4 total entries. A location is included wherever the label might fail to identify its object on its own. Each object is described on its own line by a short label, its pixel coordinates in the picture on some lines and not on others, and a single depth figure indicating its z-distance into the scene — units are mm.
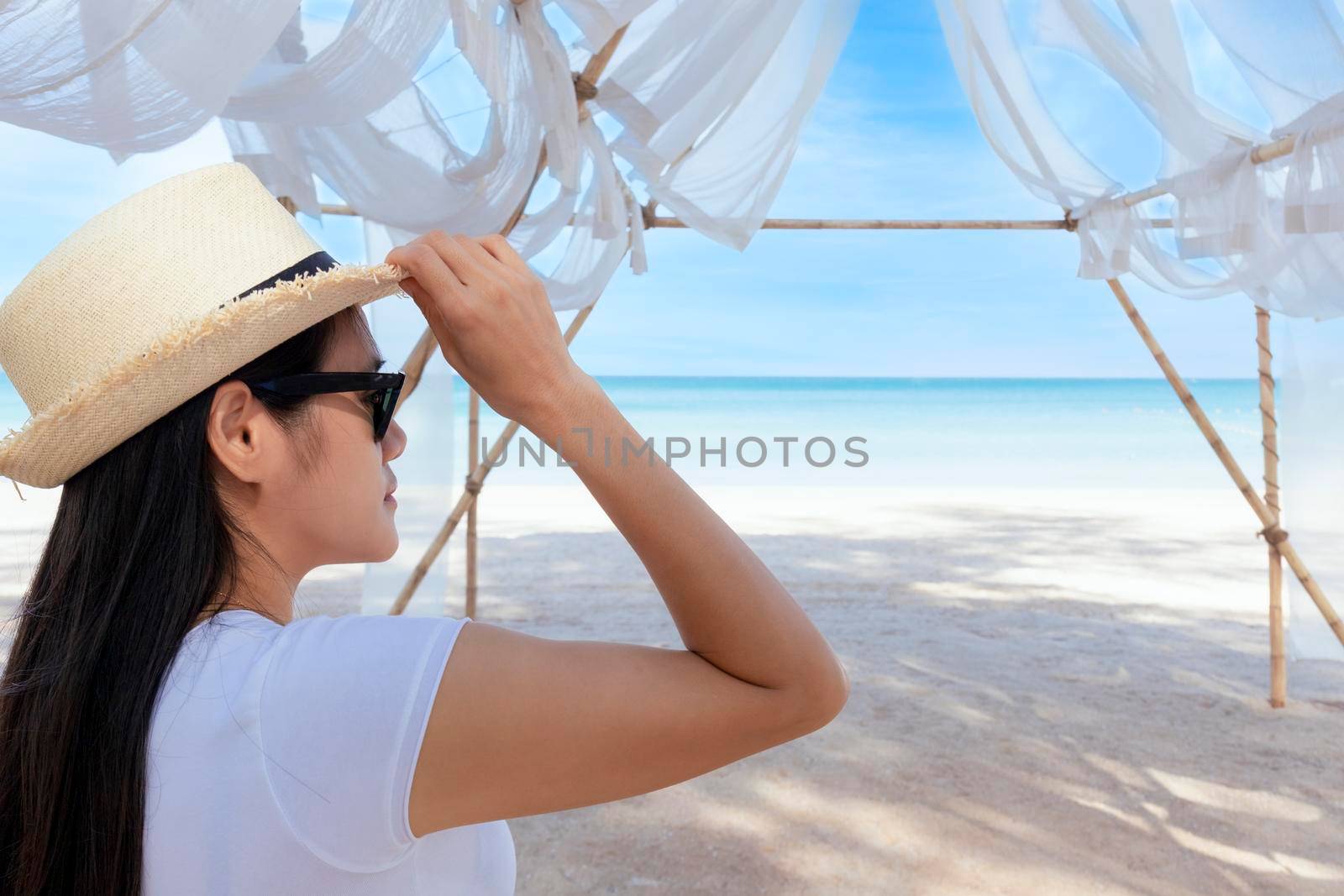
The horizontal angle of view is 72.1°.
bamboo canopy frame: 3137
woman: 516
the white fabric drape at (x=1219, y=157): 2100
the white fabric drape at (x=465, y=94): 1209
